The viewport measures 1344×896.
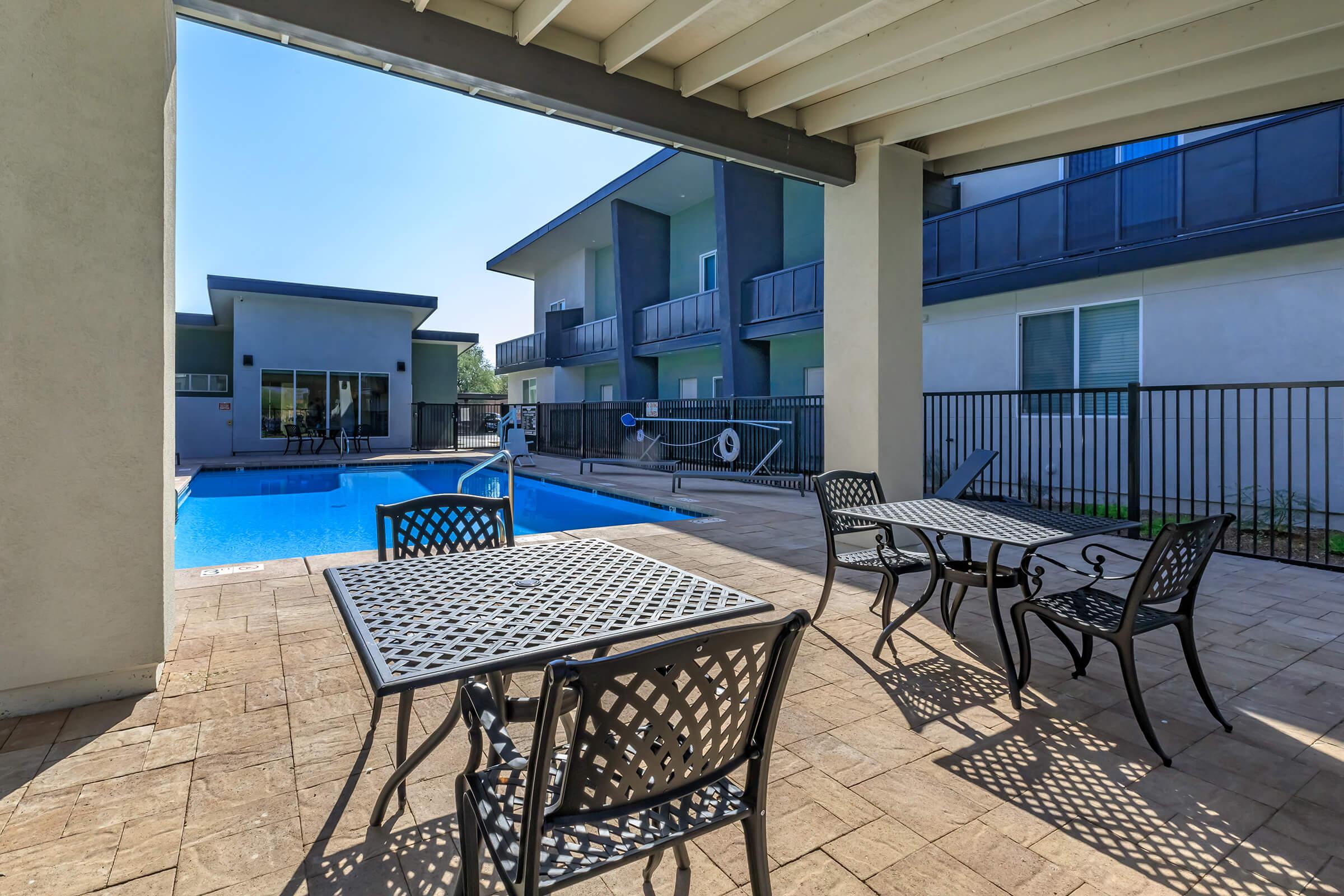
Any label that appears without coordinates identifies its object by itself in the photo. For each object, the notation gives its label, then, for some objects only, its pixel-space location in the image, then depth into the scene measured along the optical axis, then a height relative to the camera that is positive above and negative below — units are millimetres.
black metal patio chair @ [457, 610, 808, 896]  1157 -622
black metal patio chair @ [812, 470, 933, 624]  3459 -524
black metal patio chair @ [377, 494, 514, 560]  2691 -359
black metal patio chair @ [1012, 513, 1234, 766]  2385 -696
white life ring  11867 -63
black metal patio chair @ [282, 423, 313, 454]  16375 +128
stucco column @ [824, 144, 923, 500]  5477 +1019
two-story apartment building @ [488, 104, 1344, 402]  6855 +2311
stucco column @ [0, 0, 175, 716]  2512 +365
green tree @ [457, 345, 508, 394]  69312 +6984
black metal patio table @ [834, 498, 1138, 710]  2883 -412
